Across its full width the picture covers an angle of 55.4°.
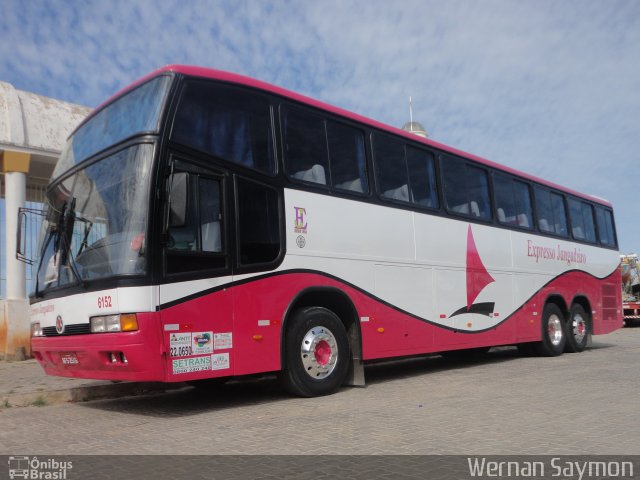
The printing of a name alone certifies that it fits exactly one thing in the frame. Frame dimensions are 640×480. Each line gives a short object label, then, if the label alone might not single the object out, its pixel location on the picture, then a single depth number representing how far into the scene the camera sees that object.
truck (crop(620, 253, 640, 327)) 27.06
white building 12.98
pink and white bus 6.03
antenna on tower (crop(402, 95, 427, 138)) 25.47
